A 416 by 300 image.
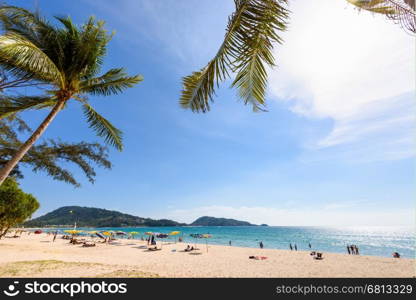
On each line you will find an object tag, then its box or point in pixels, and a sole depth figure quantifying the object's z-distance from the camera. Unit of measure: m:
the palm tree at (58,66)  4.15
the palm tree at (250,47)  2.67
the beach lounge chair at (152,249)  21.90
